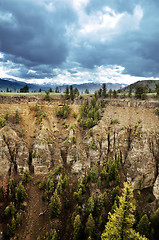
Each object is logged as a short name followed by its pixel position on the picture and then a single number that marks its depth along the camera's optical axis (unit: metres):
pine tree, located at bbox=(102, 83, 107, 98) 103.31
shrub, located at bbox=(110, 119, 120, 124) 81.88
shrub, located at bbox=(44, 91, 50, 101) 94.55
